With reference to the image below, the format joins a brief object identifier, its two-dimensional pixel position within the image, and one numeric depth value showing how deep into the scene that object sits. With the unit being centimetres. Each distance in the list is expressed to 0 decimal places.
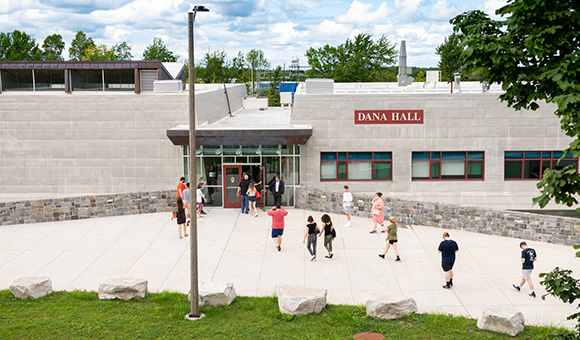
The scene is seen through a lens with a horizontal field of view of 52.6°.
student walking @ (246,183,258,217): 2434
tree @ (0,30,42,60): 8075
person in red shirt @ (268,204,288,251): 1934
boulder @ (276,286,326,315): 1389
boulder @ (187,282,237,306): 1446
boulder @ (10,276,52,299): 1495
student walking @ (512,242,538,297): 1530
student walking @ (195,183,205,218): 2365
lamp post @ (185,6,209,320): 1368
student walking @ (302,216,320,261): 1825
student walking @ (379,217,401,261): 1805
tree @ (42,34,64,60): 9322
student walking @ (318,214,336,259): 1836
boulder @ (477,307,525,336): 1273
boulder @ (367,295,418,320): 1363
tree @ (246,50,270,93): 9669
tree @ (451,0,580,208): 911
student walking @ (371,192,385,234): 2123
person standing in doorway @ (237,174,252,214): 2505
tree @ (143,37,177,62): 8872
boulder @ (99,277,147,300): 1493
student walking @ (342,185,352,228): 2297
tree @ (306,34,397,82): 7394
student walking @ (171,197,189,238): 2056
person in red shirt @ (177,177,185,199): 2361
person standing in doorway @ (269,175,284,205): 2519
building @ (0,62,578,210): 2744
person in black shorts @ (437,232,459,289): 1584
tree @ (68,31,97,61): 9631
